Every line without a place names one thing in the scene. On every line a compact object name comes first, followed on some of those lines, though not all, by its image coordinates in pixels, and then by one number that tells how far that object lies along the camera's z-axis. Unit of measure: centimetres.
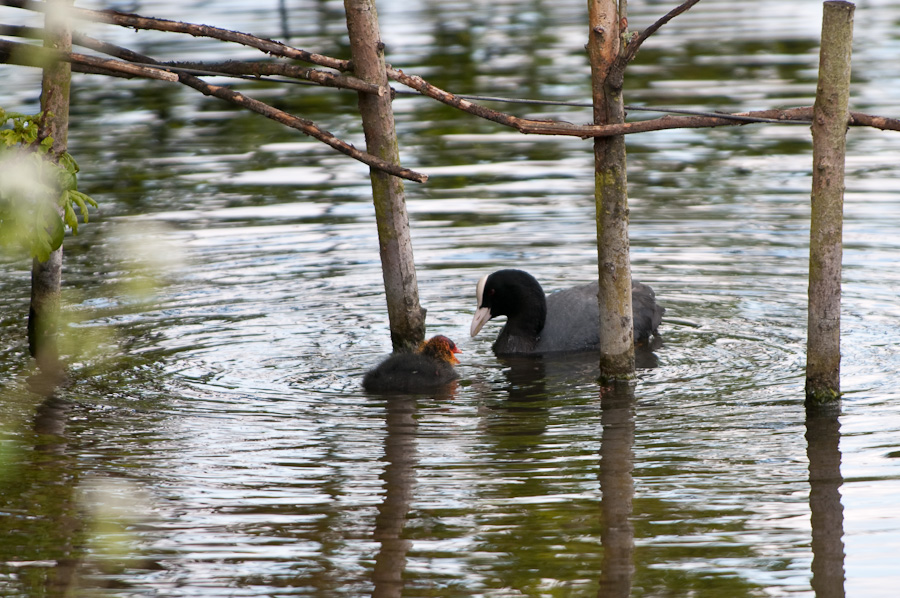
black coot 2095
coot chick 1823
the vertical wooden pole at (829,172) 1548
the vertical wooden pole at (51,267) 1755
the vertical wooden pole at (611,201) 1678
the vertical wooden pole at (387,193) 1881
